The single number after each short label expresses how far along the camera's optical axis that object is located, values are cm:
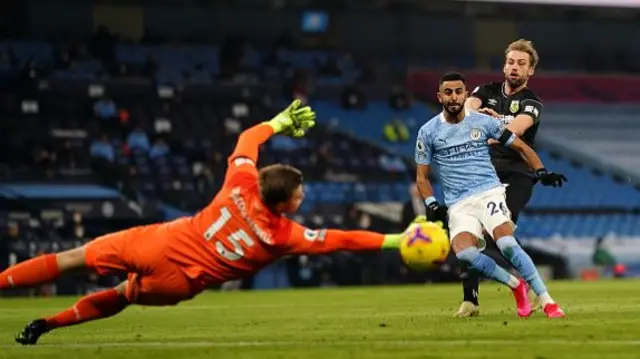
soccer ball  1744
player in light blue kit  2378
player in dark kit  2542
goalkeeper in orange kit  1773
